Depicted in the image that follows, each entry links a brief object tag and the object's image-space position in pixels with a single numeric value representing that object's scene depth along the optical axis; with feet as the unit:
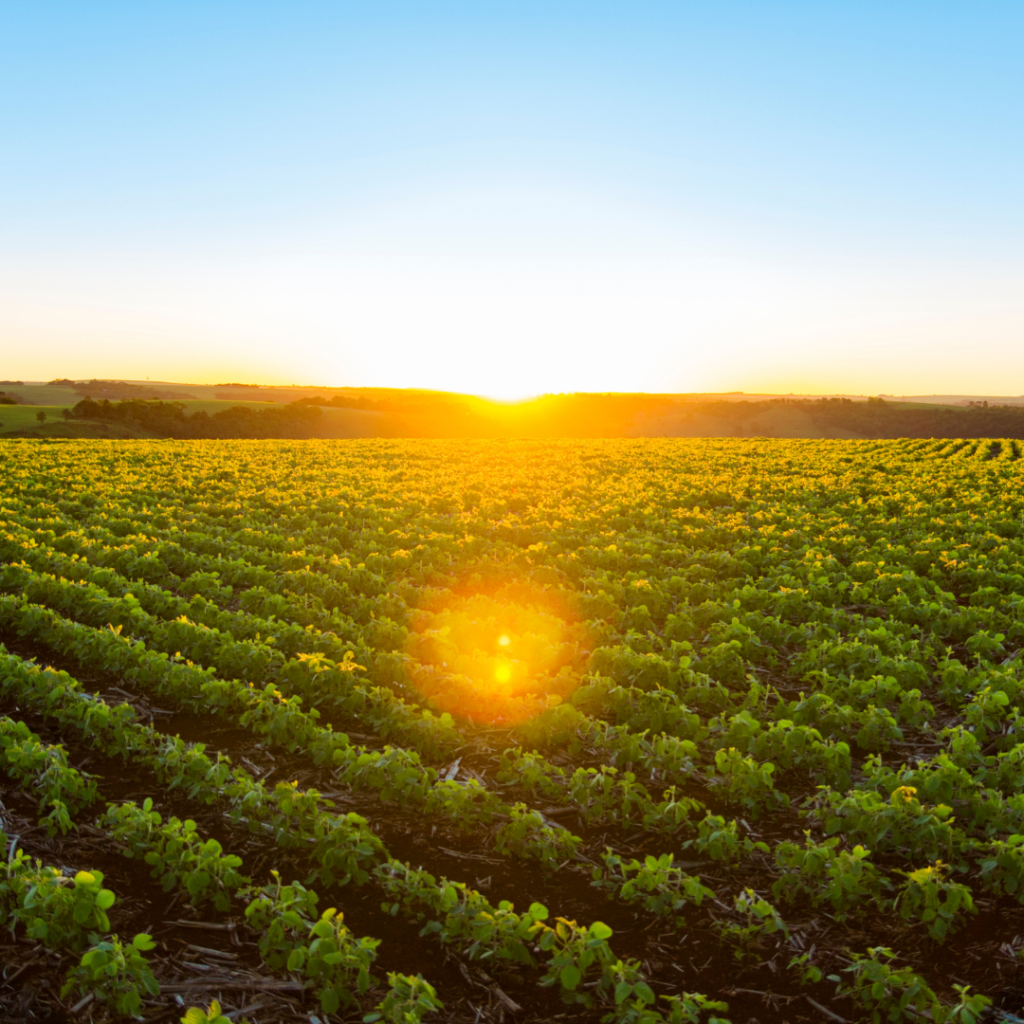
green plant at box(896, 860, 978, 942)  15.72
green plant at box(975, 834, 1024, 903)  17.04
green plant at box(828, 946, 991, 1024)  13.75
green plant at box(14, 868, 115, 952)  14.15
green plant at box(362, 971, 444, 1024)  12.73
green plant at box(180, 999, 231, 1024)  11.76
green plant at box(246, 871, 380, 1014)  13.73
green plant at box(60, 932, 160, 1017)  12.95
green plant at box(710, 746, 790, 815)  20.66
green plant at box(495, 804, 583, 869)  18.74
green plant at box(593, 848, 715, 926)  16.88
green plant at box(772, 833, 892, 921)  16.67
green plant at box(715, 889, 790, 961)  15.87
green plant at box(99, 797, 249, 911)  16.49
